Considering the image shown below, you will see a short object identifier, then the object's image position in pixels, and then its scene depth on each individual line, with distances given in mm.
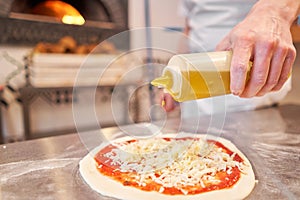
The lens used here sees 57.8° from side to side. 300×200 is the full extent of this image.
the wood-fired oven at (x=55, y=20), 1382
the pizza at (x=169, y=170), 462
